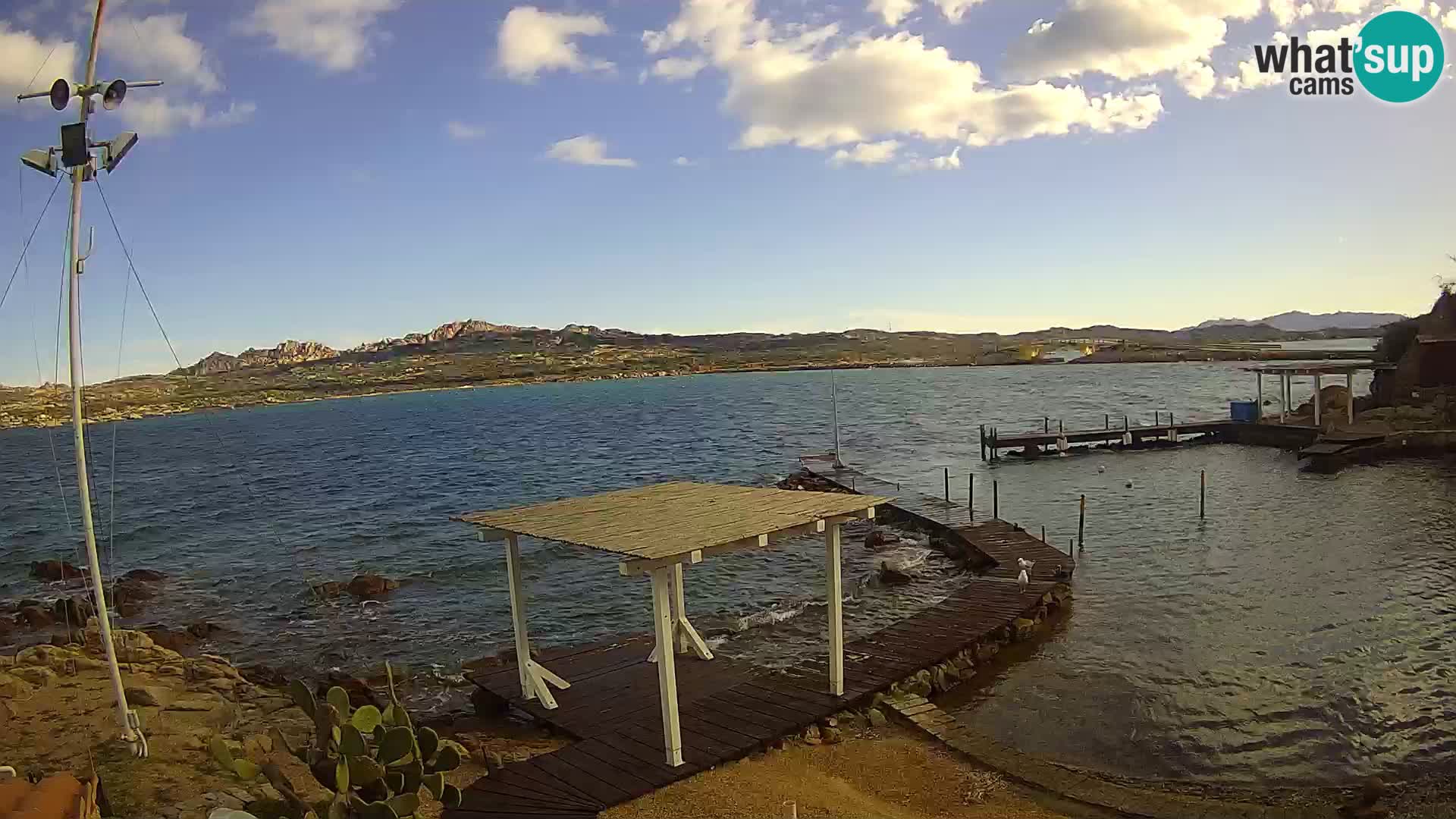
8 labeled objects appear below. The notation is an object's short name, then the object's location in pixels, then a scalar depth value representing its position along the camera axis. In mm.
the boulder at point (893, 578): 22969
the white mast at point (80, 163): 8781
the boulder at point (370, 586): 25153
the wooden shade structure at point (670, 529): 9984
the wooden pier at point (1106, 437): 48250
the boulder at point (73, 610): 23016
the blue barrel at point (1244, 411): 50125
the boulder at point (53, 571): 30198
